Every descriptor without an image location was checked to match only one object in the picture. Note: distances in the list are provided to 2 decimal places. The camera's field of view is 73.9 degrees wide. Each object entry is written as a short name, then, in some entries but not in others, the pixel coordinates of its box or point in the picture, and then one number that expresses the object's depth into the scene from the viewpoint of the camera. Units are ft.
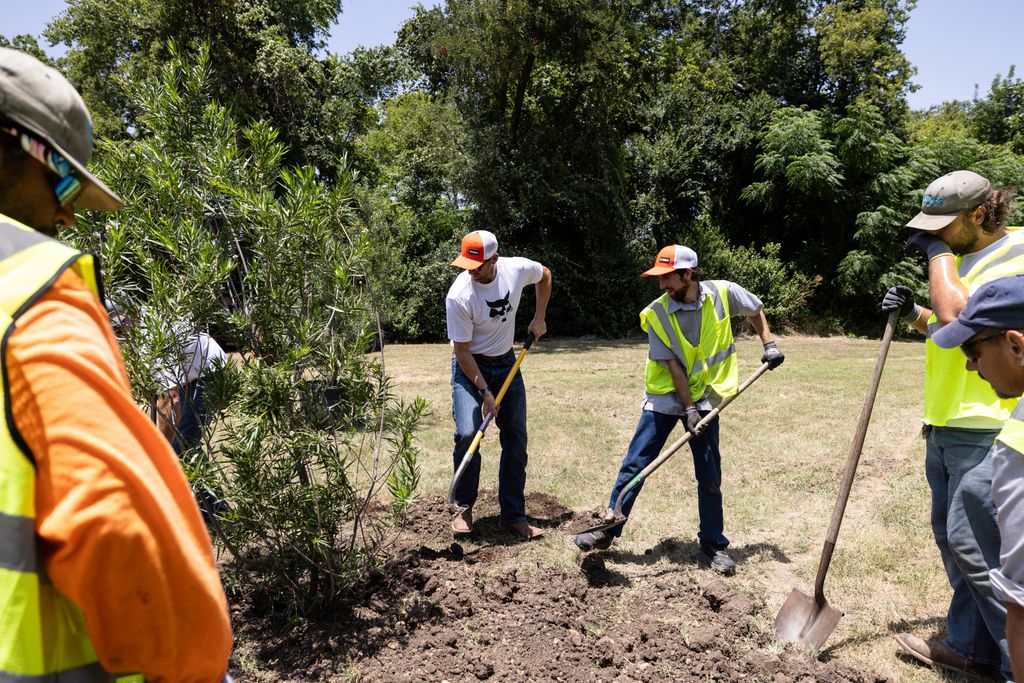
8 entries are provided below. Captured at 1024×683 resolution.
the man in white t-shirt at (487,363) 16.53
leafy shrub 10.84
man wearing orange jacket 3.16
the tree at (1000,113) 111.04
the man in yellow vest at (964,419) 10.28
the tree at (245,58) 59.00
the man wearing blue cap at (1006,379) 5.75
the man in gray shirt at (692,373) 15.65
